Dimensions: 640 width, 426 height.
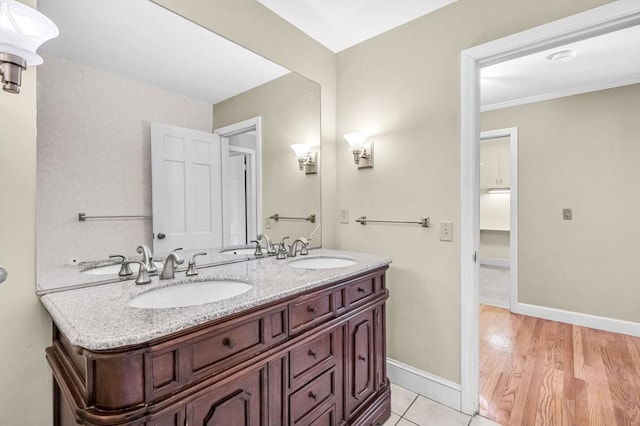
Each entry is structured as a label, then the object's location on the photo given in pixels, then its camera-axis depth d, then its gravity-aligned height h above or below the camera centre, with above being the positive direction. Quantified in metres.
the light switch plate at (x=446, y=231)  1.83 -0.12
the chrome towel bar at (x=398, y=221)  1.93 -0.06
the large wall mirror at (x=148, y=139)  1.15 +0.35
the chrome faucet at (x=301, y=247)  1.97 -0.23
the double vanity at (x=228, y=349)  0.76 -0.44
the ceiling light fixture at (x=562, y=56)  2.36 +1.21
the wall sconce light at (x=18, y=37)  0.83 +0.50
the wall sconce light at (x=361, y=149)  2.17 +0.45
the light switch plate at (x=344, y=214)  2.35 -0.02
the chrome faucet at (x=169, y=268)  1.27 -0.23
